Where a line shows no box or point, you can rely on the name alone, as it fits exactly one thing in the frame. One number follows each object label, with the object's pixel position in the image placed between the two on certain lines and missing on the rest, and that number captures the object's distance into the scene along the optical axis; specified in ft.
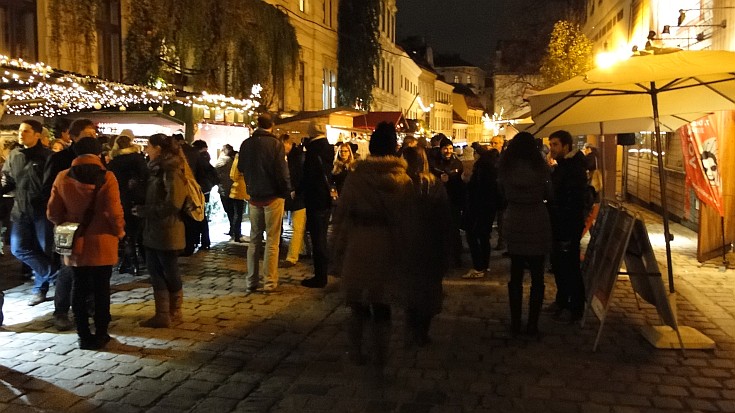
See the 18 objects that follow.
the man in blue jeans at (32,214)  23.48
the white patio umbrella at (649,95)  17.01
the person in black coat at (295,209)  30.17
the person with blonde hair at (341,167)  33.86
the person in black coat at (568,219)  21.16
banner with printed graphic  30.35
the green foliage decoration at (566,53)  65.51
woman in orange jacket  17.87
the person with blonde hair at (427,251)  15.60
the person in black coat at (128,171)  25.20
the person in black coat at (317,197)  26.53
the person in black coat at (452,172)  32.35
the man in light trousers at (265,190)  24.31
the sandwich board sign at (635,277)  18.38
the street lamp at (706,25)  35.50
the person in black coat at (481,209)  28.32
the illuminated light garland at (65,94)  30.89
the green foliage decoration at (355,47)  98.02
